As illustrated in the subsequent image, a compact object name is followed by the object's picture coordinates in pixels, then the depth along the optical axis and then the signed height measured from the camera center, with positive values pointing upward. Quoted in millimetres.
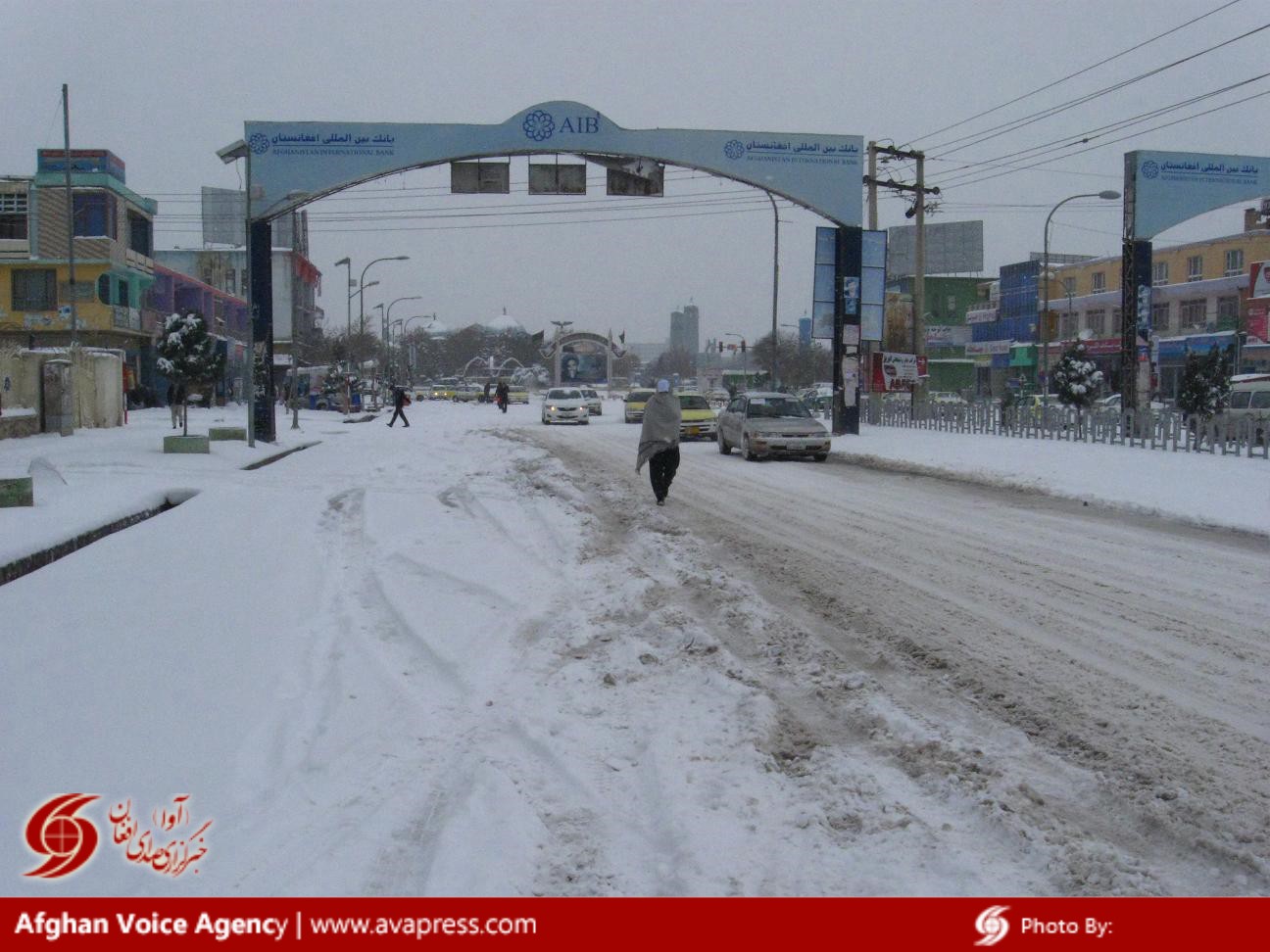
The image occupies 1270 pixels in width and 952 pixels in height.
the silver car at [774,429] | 24953 -937
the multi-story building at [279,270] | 79625 +7877
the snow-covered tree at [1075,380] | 43375 +318
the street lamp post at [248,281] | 27688 +2378
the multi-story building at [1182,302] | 62938 +5186
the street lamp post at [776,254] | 51019 +5880
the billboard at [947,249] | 98438 +11799
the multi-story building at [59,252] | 49594 +5406
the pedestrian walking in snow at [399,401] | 41131 -659
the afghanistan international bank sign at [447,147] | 30844 +6338
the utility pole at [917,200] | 36750 +5967
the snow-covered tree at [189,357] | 31344 +656
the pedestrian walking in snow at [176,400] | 31406 -536
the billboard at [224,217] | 87450 +12339
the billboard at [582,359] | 133000 +2786
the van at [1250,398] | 33219 -221
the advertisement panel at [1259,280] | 56781 +5417
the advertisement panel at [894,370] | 36906 +519
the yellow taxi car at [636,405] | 48594 -854
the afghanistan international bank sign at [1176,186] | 30750 +5439
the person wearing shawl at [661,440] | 15391 -732
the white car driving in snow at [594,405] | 54625 -977
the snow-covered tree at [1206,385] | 33906 +145
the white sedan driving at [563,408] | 44938 -958
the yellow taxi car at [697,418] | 34719 -1001
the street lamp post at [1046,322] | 34375 +2781
